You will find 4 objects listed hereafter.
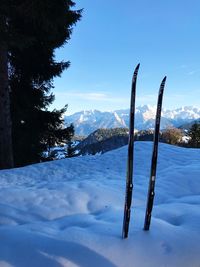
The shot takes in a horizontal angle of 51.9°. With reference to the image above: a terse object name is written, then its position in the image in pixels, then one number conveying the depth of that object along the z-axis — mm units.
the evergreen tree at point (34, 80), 7655
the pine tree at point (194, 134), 21717
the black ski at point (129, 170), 2168
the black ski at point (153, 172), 2237
